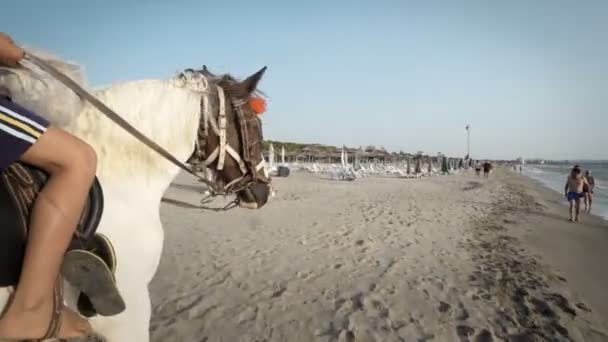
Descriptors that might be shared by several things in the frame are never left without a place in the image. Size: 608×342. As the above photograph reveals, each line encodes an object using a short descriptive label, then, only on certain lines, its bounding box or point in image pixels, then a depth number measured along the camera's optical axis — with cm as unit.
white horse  146
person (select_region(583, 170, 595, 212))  1264
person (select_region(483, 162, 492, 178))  4072
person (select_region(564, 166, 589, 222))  1180
